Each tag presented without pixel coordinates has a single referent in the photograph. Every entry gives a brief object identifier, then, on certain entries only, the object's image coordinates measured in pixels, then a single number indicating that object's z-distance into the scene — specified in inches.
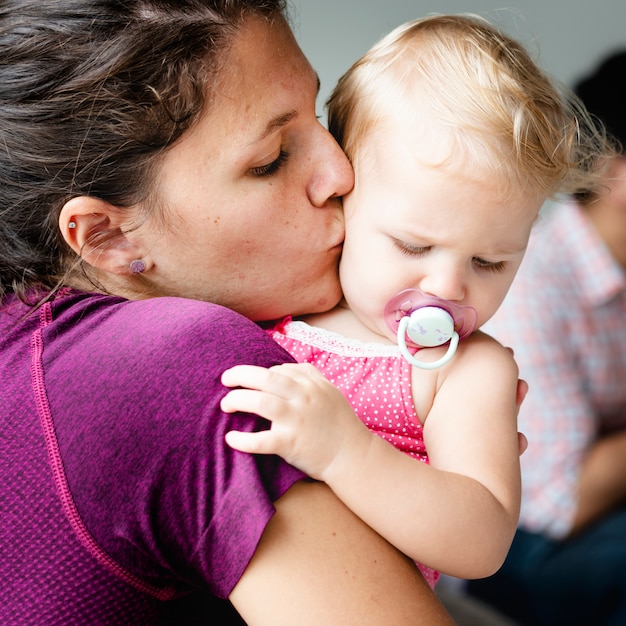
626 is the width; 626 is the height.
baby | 41.6
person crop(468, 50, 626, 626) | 106.9
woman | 33.5
